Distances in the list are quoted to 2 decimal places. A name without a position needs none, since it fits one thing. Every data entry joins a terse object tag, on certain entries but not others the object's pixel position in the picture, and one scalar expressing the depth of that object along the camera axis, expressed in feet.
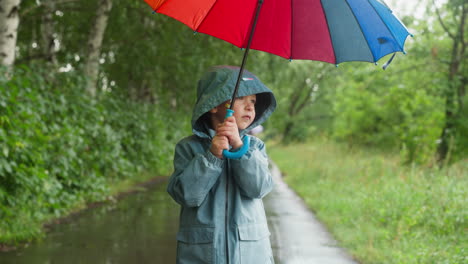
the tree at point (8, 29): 23.63
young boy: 9.17
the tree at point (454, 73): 37.86
